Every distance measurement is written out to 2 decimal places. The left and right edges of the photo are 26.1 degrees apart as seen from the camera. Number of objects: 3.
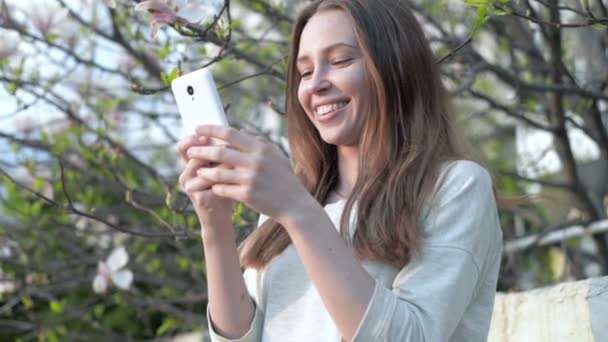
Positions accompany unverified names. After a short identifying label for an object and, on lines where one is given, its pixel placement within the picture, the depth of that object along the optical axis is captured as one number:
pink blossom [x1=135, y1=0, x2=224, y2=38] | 2.05
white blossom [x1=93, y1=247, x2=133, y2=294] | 2.84
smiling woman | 1.52
